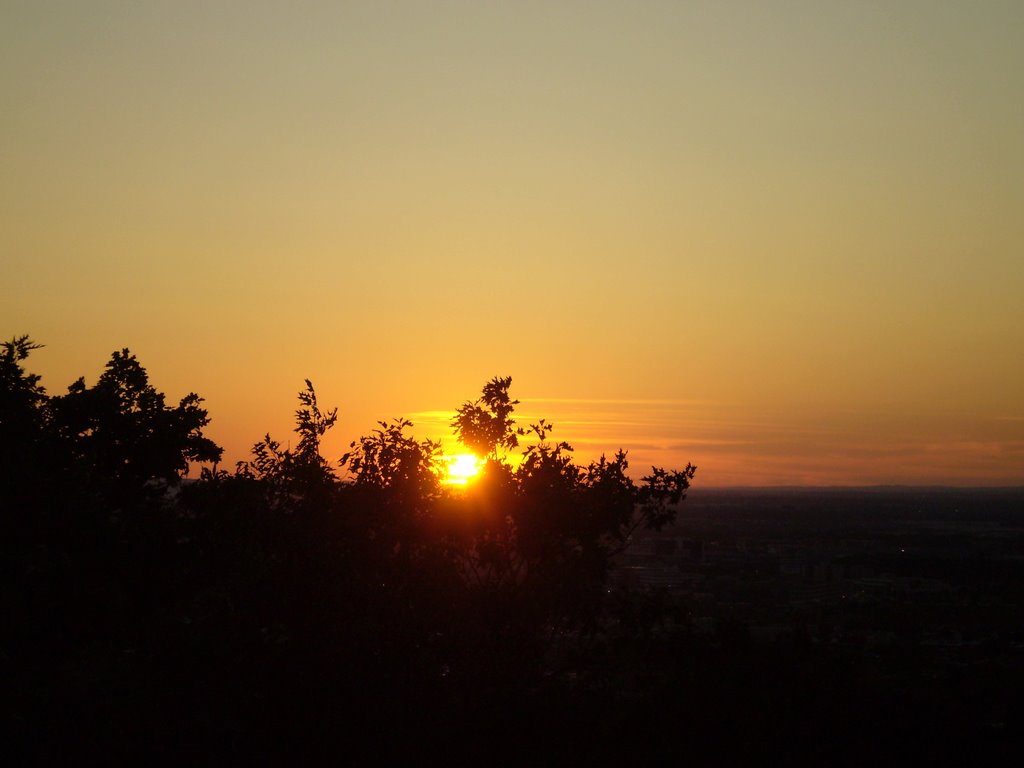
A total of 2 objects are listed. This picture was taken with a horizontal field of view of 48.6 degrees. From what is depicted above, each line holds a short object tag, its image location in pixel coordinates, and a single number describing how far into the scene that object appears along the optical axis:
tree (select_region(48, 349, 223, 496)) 25.41
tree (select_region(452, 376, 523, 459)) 21.52
